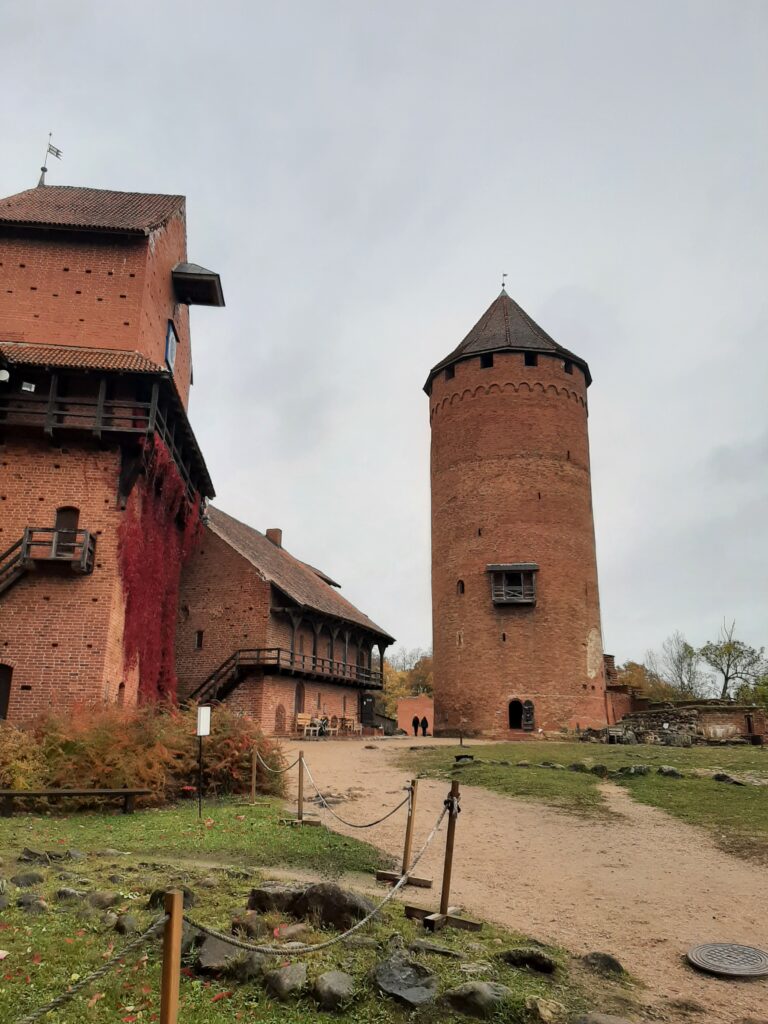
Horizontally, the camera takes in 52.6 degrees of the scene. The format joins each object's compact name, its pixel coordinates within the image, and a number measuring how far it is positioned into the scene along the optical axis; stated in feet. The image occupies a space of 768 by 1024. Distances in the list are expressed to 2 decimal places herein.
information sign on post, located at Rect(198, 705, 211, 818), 44.44
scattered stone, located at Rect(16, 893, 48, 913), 22.72
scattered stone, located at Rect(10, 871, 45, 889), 25.52
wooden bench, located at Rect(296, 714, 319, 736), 101.19
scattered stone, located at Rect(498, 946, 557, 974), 19.92
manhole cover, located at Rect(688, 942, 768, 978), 20.99
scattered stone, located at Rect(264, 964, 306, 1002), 17.71
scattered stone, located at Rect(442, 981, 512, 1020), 16.92
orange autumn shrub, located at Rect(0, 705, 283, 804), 45.22
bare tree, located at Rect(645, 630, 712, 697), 221.87
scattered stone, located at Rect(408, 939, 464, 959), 20.26
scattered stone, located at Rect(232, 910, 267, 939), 20.68
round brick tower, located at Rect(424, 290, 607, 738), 114.73
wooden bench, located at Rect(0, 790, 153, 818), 40.55
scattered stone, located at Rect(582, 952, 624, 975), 20.72
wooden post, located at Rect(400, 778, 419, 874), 28.45
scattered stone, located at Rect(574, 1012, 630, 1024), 16.42
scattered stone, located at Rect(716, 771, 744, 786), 53.16
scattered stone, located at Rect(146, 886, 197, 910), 22.82
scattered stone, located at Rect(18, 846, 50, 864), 29.58
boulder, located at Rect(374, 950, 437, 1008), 17.42
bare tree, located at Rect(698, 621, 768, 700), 193.88
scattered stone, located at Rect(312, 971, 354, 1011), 17.29
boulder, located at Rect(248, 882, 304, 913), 22.80
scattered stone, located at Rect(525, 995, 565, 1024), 16.80
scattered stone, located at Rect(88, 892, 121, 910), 23.21
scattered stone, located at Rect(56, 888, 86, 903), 23.69
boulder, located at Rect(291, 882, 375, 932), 22.07
